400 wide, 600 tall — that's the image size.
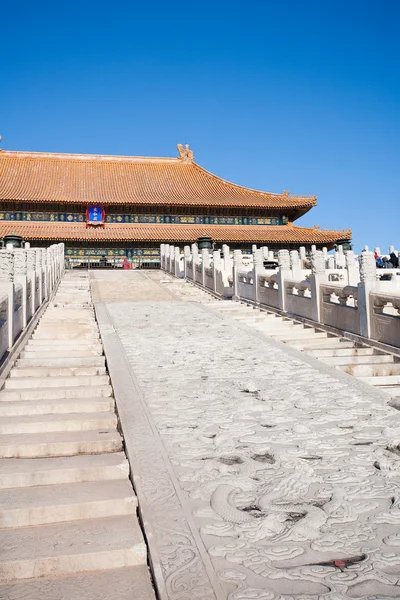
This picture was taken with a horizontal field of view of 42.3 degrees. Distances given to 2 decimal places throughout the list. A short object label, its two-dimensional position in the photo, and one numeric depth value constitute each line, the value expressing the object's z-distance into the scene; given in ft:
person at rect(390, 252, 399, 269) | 66.31
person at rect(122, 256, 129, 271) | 91.13
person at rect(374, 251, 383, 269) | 76.37
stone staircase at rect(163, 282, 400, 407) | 21.72
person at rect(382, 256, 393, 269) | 66.01
